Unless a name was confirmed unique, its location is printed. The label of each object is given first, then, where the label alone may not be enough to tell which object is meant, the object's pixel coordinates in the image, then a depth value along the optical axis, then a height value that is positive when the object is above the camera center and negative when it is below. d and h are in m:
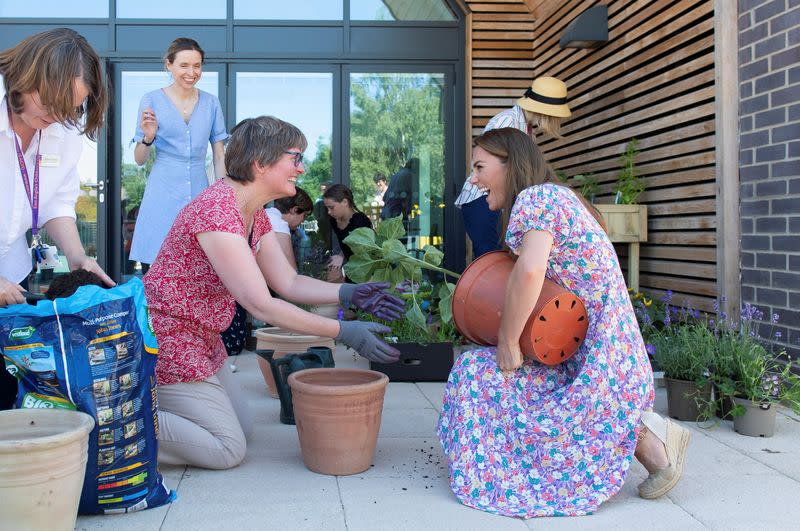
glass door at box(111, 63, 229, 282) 6.54 +0.92
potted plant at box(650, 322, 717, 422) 3.25 -0.43
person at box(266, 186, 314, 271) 5.14 +0.36
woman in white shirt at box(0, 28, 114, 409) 2.20 +0.40
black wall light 5.39 +1.66
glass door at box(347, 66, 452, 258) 6.77 +1.06
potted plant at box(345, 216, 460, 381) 4.06 -0.11
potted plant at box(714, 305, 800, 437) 3.06 -0.45
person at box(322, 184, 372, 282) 6.10 +0.43
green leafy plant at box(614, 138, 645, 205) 4.85 +0.55
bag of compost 2.04 -0.28
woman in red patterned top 2.48 -0.10
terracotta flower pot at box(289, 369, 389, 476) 2.49 -0.49
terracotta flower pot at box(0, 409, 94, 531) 1.78 -0.49
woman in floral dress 2.28 -0.40
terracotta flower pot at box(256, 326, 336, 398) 3.82 -0.37
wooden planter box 4.73 +0.26
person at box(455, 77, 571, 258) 4.27 +0.80
